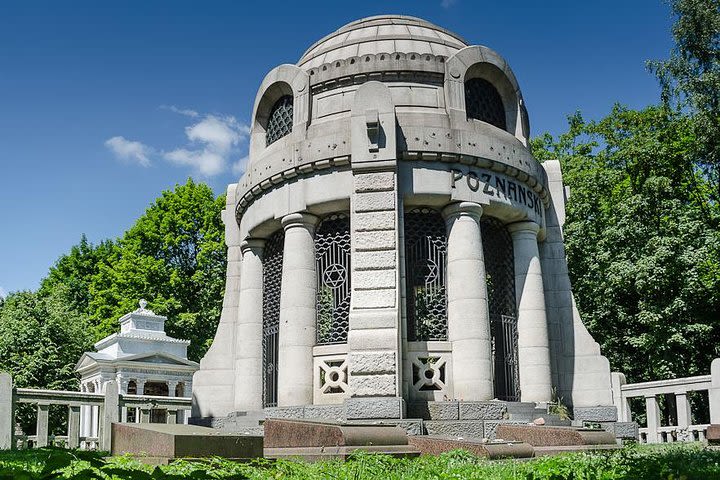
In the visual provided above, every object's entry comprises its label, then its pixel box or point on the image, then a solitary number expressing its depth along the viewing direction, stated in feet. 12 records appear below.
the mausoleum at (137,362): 108.88
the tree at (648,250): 79.15
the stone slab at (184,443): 24.47
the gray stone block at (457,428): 43.65
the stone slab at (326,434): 32.60
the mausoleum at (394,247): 46.62
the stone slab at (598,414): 53.83
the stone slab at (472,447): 32.85
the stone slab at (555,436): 38.68
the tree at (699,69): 74.84
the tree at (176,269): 122.31
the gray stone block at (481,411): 44.37
